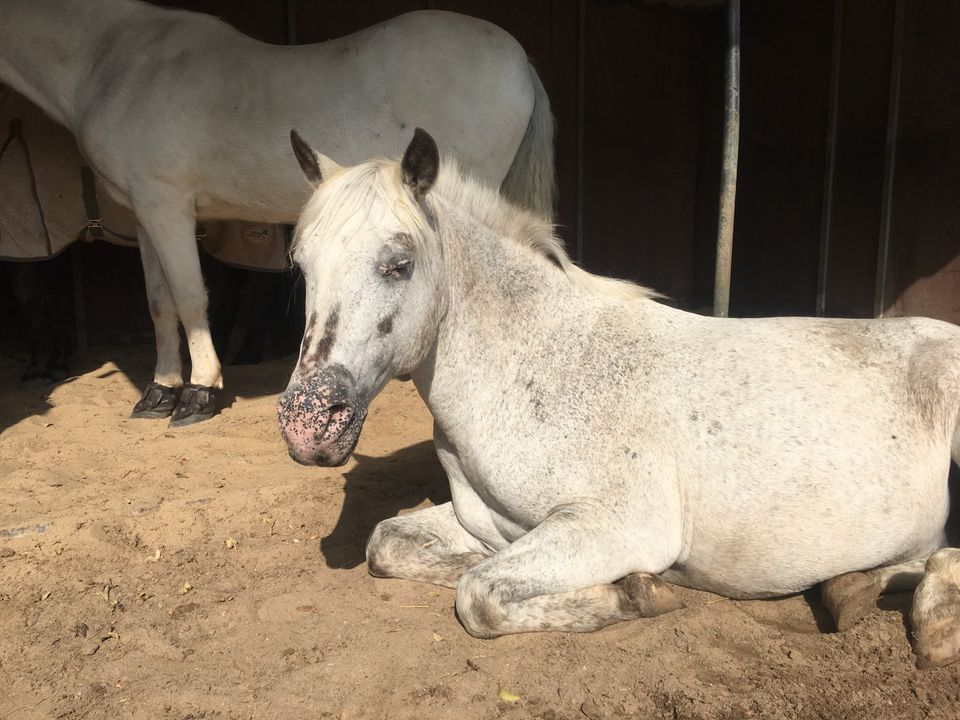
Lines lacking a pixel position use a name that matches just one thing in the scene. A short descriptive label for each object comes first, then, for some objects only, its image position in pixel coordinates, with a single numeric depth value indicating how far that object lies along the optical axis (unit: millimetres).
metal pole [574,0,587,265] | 7867
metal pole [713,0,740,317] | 3766
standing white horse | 4703
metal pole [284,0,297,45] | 6691
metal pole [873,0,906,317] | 6922
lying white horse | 2429
